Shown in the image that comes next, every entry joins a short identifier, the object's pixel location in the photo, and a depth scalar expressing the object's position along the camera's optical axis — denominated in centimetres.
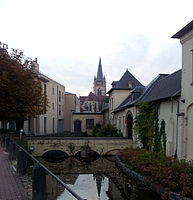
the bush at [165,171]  905
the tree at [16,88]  1790
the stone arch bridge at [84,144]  2323
